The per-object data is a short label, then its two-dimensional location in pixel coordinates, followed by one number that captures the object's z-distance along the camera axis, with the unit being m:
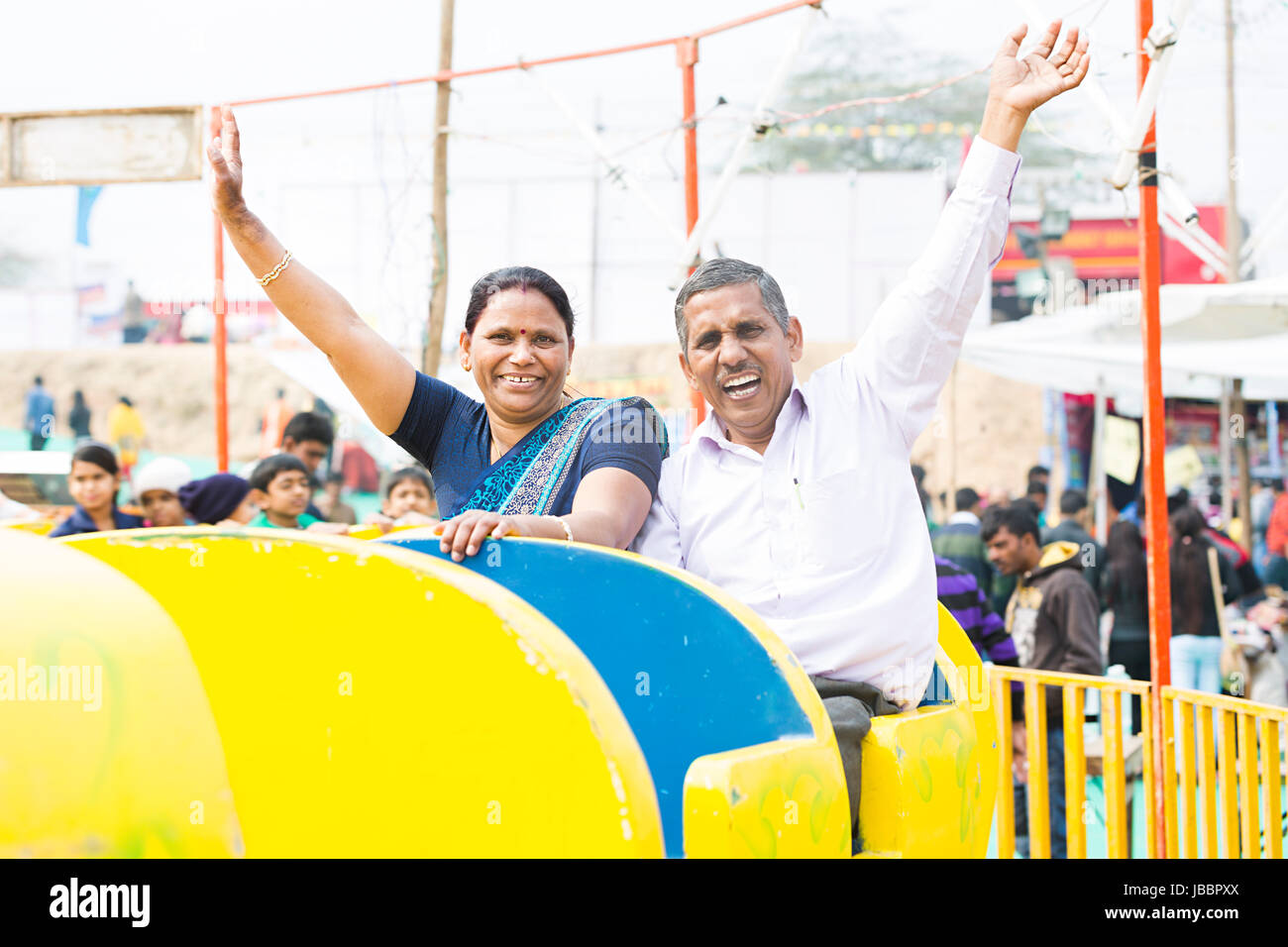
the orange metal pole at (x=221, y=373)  5.93
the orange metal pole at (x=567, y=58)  4.56
